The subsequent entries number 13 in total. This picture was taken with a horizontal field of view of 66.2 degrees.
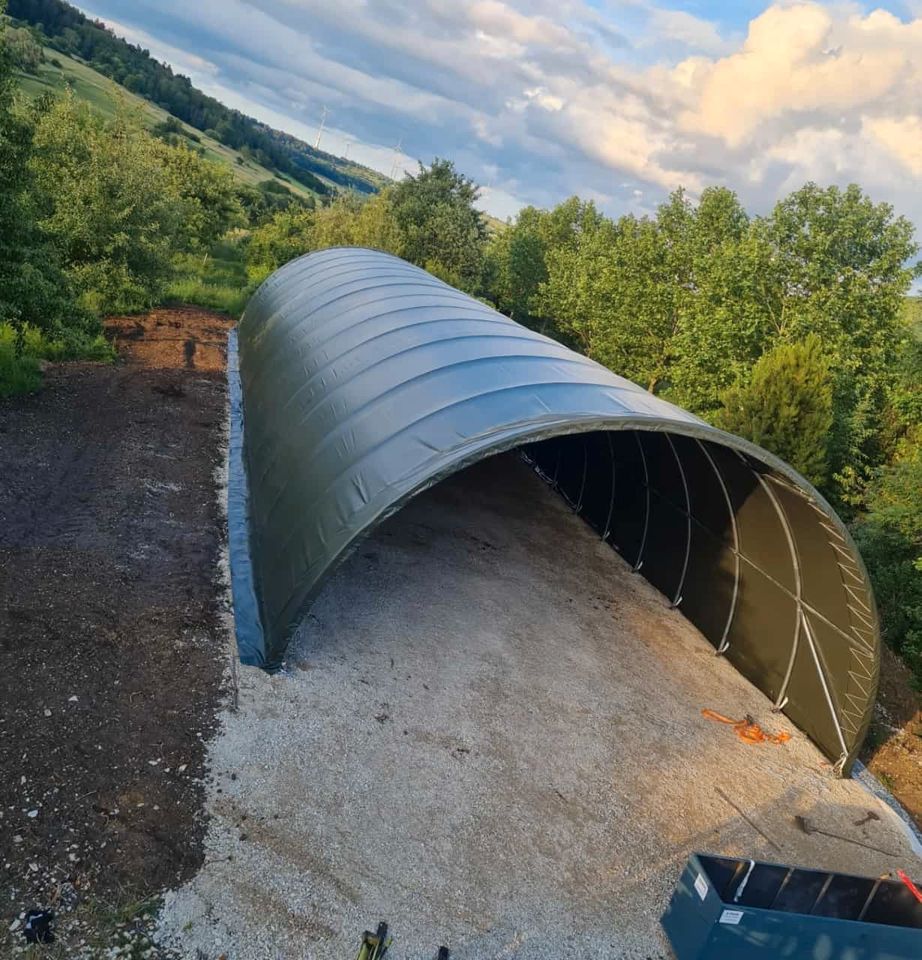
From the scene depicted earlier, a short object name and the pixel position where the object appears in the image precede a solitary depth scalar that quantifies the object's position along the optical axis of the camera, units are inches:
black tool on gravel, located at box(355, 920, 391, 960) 217.3
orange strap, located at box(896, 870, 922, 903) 249.4
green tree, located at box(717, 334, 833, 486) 744.3
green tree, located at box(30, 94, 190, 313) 741.9
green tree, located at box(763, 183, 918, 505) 876.0
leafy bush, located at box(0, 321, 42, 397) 569.0
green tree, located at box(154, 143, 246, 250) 1305.4
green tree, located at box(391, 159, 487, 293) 1715.1
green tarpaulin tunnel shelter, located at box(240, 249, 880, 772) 320.8
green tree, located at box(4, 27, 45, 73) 2397.9
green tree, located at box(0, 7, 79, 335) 462.9
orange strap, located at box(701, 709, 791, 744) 397.1
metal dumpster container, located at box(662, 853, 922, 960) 232.4
